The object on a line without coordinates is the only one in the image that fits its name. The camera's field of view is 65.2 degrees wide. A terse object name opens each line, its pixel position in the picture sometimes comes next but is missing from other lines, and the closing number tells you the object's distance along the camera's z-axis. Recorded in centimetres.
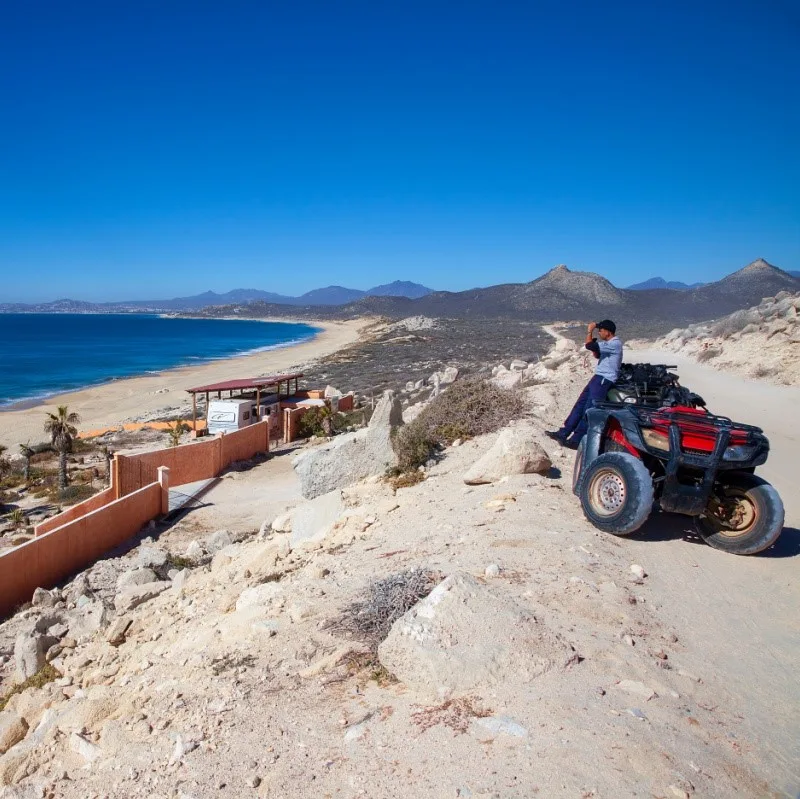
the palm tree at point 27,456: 2247
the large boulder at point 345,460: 1152
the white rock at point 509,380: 1621
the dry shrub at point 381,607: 436
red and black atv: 557
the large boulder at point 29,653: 679
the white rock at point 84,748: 392
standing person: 795
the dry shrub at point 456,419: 1039
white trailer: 2167
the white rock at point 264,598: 520
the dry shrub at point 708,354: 2453
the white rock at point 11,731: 501
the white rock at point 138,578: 934
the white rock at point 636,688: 362
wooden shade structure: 2326
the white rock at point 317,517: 827
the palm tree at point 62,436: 2000
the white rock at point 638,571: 525
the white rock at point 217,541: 1094
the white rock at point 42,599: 987
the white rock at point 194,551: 1053
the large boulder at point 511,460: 790
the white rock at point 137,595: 783
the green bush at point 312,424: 2291
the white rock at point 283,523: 984
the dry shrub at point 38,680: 627
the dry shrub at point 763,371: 1916
